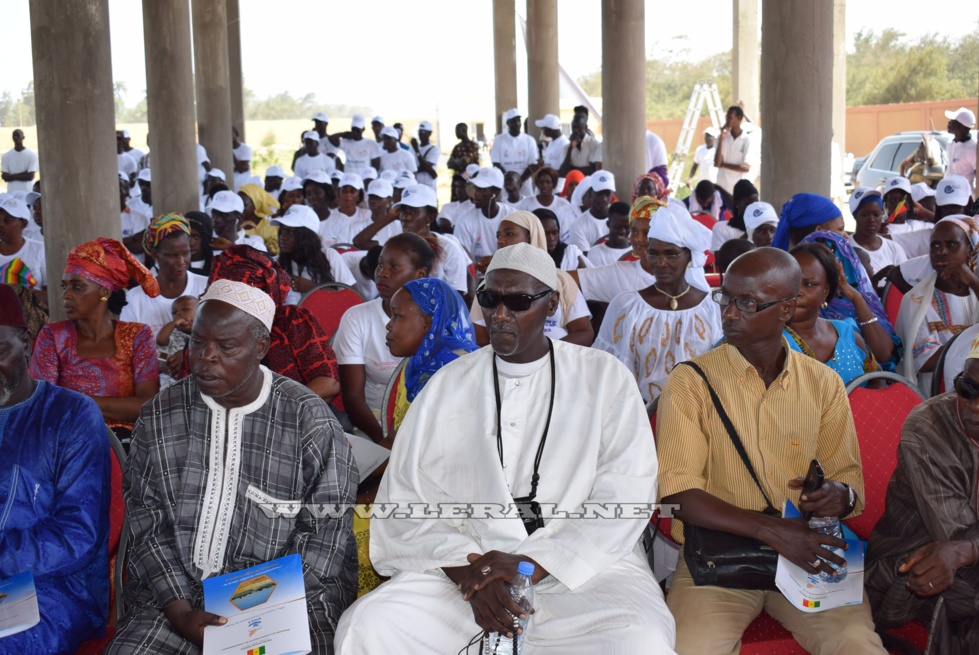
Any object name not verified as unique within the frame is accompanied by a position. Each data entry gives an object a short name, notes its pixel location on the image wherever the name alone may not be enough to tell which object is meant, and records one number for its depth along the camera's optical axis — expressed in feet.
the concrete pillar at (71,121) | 28.89
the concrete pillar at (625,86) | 51.08
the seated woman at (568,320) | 21.18
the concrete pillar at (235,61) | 82.48
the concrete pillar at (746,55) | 74.33
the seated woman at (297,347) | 15.89
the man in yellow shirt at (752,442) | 10.87
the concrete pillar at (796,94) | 32.45
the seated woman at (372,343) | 17.90
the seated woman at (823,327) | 14.97
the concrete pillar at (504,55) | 73.31
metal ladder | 87.81
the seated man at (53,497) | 11.00
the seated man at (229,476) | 11.01
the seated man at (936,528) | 10.12
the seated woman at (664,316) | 17.19
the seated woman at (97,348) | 15.61
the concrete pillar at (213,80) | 64.03
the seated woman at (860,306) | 17.28
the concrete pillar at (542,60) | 65.00
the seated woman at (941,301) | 18.22
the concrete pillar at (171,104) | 45.09
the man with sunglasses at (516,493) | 10.36
